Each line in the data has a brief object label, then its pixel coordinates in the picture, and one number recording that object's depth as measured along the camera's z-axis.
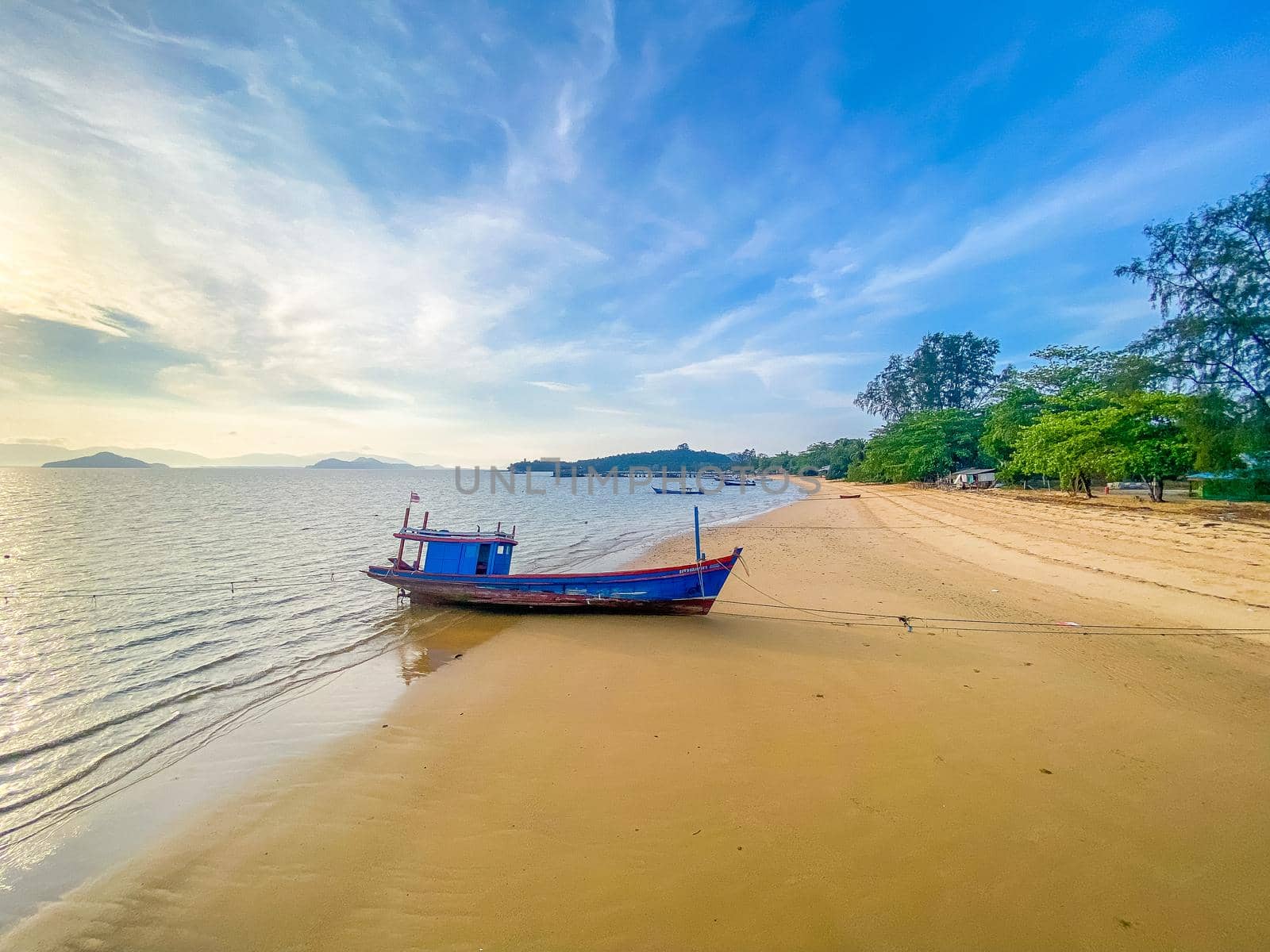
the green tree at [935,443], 53.34
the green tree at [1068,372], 41.12
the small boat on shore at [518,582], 11.70
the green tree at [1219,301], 20.08
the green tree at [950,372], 72.25
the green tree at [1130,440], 23.34
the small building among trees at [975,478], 47.72
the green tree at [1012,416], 39.34
